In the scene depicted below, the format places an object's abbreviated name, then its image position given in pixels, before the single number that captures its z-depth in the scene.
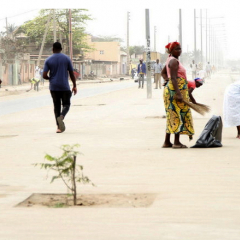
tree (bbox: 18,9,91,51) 93.64
